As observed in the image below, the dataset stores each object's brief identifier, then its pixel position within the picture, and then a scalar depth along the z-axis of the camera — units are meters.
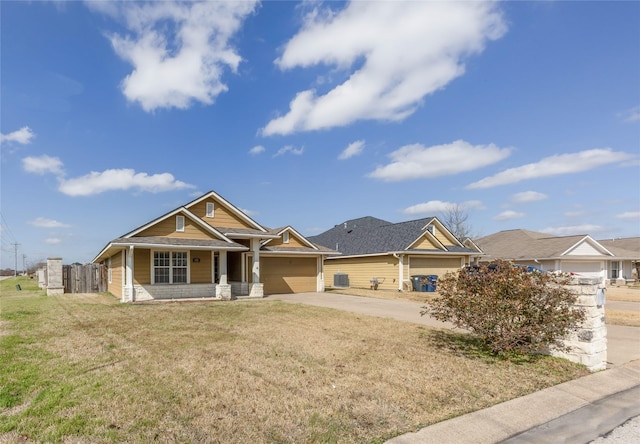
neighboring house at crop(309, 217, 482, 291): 24.64
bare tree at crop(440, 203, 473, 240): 50.34
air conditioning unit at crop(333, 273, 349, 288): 28.70
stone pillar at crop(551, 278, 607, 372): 6.51
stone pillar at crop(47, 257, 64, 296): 22.84
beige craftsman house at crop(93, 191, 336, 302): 16.98
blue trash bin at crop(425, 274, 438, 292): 23.61
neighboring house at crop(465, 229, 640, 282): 29.95
